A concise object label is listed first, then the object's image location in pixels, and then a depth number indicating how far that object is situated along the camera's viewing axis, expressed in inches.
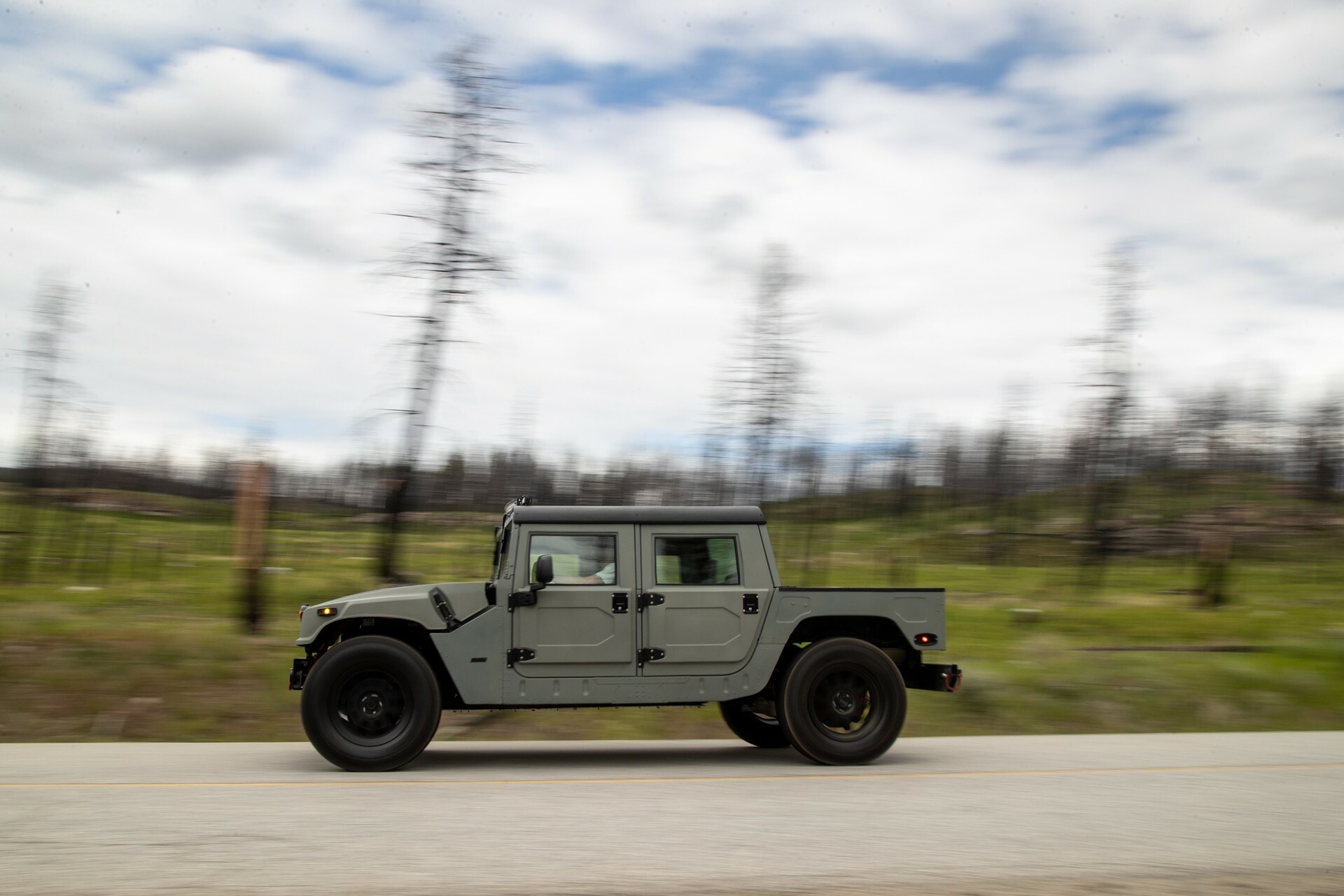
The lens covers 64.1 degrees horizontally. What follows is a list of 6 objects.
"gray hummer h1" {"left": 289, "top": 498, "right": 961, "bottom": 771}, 300.2
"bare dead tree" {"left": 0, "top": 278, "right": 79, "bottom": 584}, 733.9
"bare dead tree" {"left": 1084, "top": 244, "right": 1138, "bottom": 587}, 876.0
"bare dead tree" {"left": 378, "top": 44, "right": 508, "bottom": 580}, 583.8
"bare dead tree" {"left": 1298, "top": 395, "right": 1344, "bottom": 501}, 2228.1
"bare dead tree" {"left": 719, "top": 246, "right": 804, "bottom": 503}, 743.1
